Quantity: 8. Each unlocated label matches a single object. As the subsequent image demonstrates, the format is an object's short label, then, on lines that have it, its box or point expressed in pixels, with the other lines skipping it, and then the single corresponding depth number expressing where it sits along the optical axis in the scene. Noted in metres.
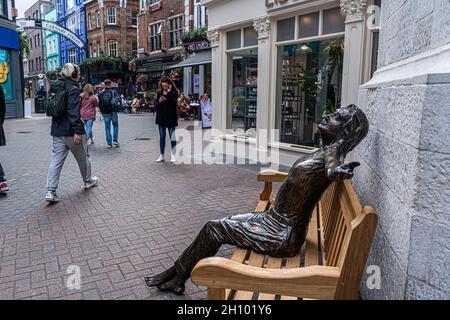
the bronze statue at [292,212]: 2.28
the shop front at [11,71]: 19.31
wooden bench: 1.76
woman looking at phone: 8.23
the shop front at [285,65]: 6.38
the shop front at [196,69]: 20.02
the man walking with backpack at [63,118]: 5.35
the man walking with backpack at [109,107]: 10.57
